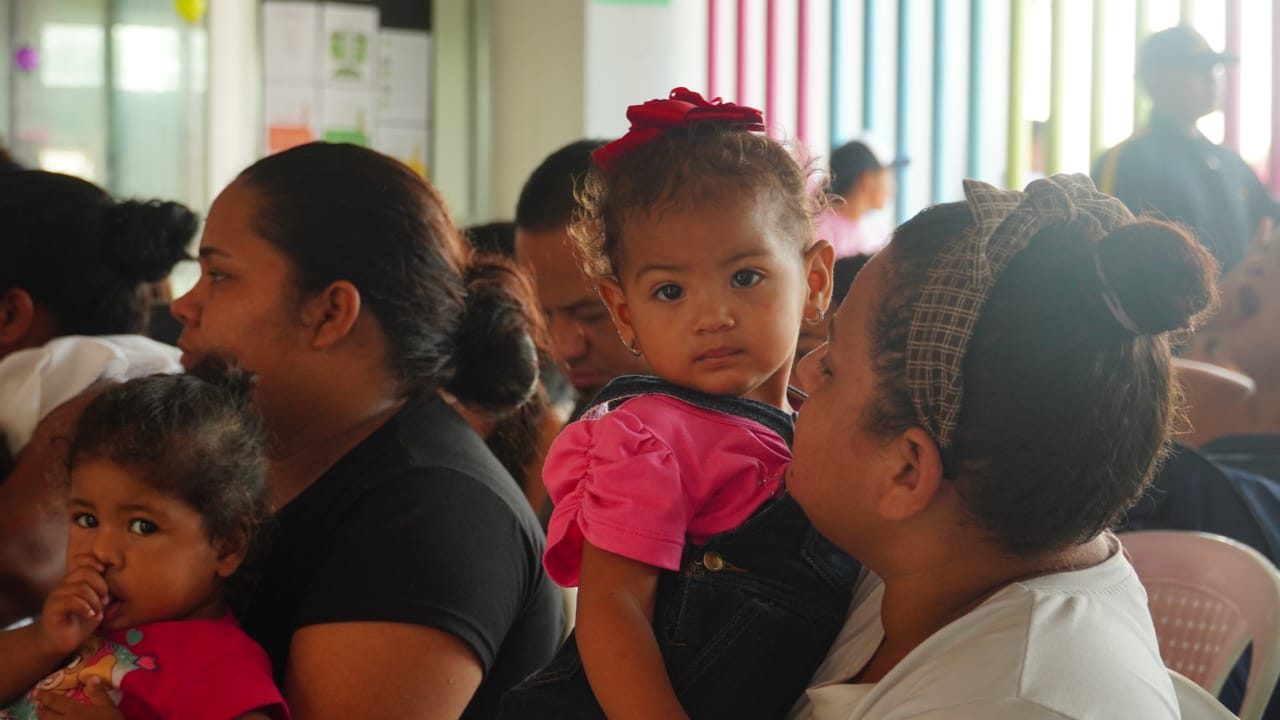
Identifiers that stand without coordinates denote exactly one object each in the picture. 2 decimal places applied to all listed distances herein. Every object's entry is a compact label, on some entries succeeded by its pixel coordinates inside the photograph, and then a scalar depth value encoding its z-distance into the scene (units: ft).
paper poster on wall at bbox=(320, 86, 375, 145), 21.59
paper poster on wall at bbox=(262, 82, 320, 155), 21.26
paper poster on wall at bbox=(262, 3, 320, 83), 21.08
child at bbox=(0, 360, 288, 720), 4.83
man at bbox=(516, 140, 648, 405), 7.13
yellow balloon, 19.70
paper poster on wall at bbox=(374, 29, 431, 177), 21.63
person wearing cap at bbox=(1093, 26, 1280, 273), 13.82
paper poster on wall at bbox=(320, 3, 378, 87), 21.36
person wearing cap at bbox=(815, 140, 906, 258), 16.63
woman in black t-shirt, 4.99
